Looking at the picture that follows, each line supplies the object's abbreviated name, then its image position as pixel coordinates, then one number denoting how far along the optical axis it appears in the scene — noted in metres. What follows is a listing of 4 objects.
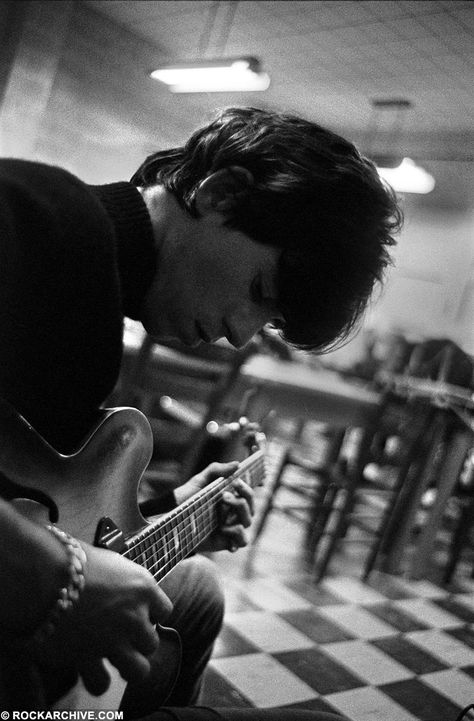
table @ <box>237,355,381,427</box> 2.88
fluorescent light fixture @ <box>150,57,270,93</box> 4.29
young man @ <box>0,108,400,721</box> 0.66
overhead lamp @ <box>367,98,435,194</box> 4.04
